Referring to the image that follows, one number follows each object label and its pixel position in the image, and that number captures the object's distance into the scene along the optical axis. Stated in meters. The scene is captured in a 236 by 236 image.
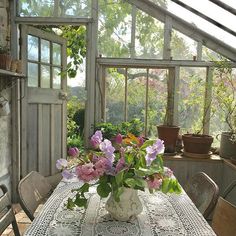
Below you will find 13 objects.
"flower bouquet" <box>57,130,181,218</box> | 1.20
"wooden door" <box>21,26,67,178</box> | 3.32
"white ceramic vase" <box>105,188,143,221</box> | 1.27
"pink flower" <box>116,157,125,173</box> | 1.22
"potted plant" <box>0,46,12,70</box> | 2.67
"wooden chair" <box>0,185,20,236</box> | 1.33
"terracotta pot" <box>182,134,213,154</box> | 3.04
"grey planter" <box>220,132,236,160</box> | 2.95
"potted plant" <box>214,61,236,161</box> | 2.96
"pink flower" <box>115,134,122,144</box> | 1.29
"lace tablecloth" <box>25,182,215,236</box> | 1.20
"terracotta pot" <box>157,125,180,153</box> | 3.12
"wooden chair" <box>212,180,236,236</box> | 1.31
